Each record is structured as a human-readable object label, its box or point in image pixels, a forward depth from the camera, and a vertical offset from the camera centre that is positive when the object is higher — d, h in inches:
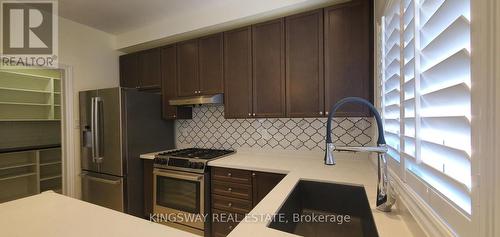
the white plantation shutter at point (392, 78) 40.0 +8.5
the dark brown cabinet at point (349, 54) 68.7 +21.9
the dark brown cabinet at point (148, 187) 96.4 -32.3
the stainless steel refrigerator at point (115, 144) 91.1 -11.9
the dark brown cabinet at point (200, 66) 94.0 +24.8
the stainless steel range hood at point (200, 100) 90.3 +8.4
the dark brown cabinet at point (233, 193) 73.2 -28.1
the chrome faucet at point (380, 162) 34.7 -7.6
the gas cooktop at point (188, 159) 82.1 -17.0
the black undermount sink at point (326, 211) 44.1 -22.6
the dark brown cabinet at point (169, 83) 104.9 +18.5
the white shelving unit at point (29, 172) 123.5 -34.2
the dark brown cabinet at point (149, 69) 109.4 +26.7
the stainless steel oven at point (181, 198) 80.7 -33.6
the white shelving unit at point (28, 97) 127.2 +15.0
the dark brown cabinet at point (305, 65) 75.6 +20.0
